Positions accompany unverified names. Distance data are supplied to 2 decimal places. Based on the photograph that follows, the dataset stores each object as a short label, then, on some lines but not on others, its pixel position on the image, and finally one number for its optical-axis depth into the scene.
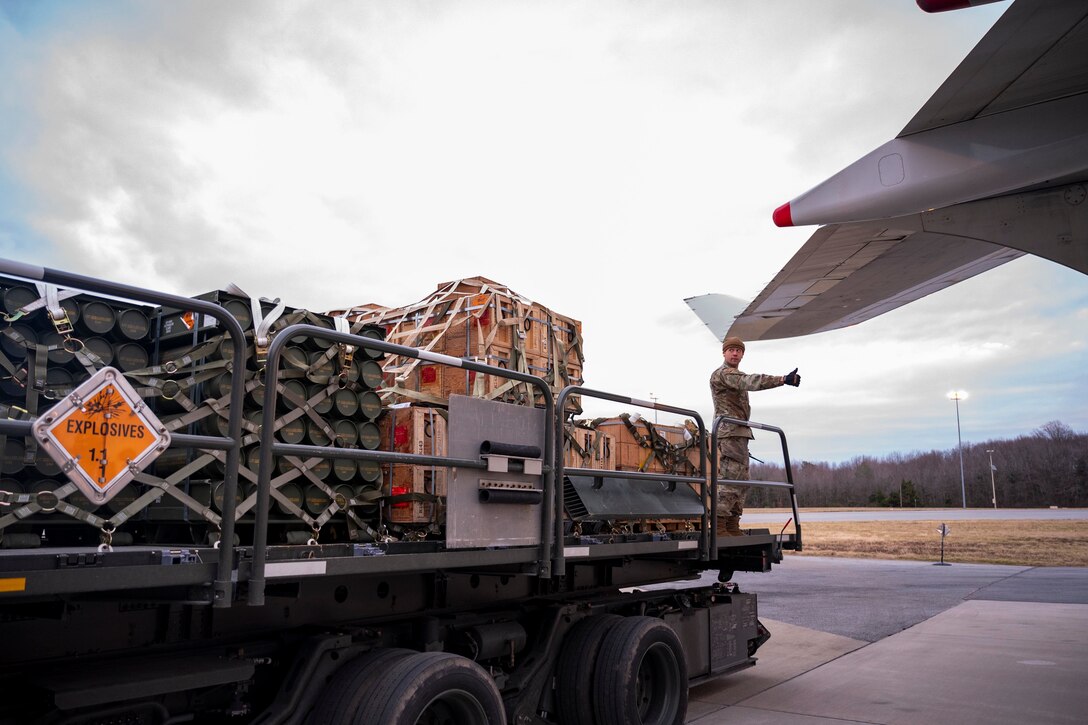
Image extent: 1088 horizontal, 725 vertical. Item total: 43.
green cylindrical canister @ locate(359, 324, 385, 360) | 5.57
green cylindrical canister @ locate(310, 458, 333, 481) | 4.95
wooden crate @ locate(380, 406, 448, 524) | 5.53
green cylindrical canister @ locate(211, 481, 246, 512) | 4.56
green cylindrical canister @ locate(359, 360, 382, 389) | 5.29
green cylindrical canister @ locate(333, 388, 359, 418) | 5.10
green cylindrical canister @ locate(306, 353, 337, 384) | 4.92
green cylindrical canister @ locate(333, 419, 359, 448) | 5.12
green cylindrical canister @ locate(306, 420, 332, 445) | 4.95
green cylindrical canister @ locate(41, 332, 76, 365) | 4.22
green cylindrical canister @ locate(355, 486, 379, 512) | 5.24
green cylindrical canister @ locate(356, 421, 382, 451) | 5.26
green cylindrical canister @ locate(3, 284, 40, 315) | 4.12
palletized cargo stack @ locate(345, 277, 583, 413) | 6.43
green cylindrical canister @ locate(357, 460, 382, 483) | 5.26
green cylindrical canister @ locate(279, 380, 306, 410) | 4.78
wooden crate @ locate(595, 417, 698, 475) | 8.31
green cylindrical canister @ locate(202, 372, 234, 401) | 4.62
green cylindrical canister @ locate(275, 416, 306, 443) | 4.80
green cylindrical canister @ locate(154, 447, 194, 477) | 4.69
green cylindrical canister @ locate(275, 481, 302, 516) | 4.82
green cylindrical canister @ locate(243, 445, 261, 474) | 4.64
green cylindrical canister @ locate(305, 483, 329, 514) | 4.93
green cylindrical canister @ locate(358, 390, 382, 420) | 5.26
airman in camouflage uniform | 7.23
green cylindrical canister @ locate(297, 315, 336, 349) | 4.97
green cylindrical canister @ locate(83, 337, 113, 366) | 4.49
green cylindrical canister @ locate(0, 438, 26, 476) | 3.99
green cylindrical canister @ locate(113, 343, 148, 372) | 4.68
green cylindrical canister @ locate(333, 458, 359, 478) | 5.10
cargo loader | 2.99
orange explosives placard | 2.63
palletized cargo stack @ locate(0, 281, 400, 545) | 4.12
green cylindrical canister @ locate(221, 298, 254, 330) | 4.86
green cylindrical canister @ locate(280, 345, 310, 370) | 4.81
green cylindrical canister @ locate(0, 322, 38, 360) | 4.06
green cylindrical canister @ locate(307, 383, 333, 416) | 4.96
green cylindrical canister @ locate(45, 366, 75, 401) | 4.12
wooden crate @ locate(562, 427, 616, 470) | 7.38
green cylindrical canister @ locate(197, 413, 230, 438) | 4.62
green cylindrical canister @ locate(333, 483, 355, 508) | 5.05
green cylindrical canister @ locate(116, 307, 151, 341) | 4.69
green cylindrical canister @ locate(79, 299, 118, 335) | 4.48
